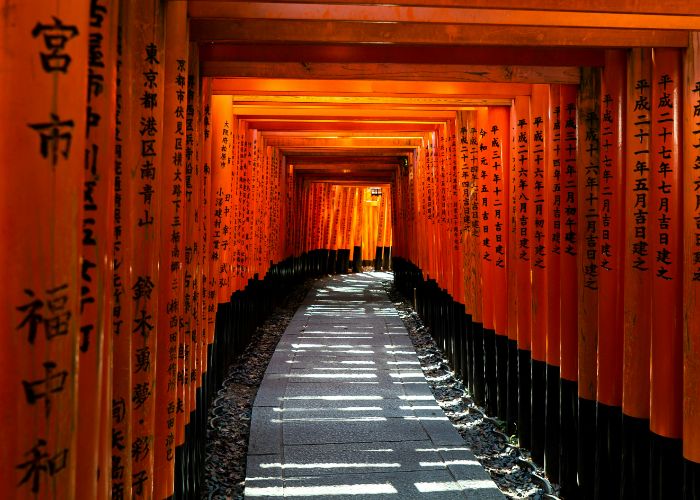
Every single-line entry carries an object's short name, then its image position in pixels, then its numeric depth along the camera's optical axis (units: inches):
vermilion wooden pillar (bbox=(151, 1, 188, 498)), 120.3
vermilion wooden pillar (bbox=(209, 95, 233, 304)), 254.1
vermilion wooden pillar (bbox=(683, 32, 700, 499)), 119.5
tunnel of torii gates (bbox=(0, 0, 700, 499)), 57.4
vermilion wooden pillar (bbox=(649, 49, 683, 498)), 126.0
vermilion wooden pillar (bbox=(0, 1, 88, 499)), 55.6
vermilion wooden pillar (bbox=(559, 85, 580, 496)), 168.1
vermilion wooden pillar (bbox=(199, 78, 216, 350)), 182.9
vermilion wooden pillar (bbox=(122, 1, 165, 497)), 103.7
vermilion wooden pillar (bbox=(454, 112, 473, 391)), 273.0
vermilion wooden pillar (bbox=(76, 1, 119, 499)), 68.1
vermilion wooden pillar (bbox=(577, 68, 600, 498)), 155.4
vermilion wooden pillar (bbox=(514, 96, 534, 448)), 201.5
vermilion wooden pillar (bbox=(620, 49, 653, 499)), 133.6
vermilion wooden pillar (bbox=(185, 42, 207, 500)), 149.9
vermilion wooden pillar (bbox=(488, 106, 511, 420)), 229.9
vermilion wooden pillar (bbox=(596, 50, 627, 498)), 145.3
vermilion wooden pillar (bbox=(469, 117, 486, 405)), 255.1
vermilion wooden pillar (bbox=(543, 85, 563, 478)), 174.4
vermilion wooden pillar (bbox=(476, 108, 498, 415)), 235.8
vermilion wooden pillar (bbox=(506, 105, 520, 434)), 210.4
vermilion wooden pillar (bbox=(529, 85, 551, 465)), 186.1
